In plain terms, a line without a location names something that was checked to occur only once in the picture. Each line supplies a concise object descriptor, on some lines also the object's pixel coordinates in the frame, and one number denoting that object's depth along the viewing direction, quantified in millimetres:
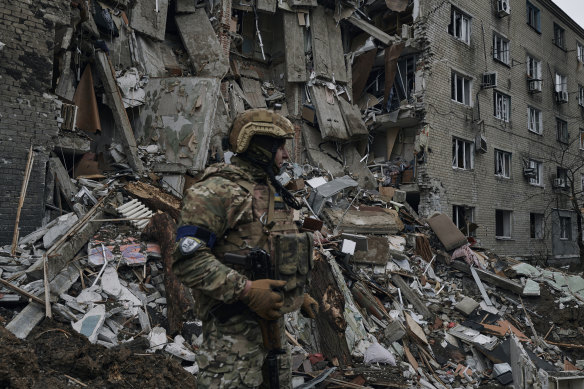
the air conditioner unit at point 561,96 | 18094
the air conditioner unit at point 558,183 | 17281
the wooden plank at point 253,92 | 12475
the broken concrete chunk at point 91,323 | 3867
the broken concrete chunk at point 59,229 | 5293
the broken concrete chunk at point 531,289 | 7893
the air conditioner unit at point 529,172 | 15852
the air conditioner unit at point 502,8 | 15188
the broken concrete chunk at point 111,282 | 4602
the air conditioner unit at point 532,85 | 16484
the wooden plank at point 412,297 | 6957
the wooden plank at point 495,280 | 8000
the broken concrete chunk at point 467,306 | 7203
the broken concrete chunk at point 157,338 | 3975
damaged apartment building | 6137
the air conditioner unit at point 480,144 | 13914
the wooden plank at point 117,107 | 7867
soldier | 1996
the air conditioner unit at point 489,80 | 14070
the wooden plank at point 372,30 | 13266
